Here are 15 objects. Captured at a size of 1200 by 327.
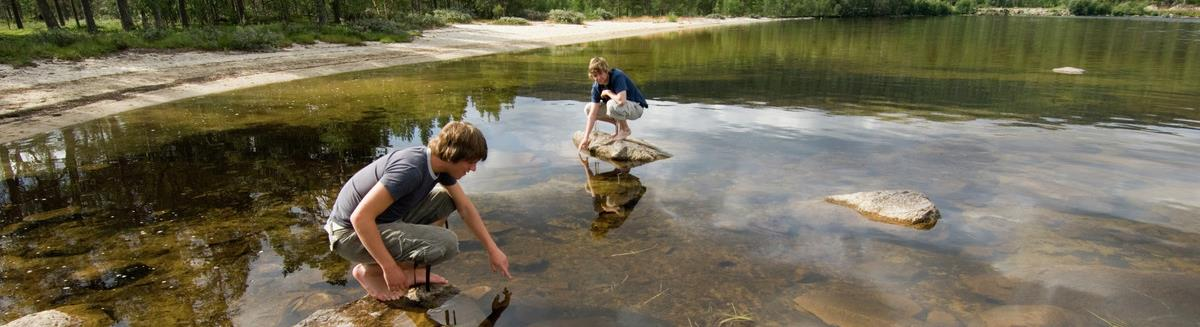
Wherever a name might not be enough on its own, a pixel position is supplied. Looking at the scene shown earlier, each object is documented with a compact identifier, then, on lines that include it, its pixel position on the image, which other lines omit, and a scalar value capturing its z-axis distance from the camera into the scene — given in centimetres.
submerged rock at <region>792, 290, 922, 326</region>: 458
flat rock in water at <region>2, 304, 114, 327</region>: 412
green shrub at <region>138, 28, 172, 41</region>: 2459
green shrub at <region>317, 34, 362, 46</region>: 3192
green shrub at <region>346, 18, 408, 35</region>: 3872
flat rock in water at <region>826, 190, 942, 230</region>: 657
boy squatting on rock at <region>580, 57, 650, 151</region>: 951
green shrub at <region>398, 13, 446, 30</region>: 4698
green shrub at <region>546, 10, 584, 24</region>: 7525
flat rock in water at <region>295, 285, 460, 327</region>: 439
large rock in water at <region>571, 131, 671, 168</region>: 962
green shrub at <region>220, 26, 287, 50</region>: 2598
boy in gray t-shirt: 391
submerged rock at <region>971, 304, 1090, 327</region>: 452
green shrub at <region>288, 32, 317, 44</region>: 2991
